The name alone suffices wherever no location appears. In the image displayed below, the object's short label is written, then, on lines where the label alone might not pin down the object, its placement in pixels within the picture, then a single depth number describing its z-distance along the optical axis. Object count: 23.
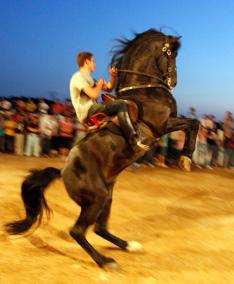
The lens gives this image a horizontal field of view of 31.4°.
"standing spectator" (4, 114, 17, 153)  12.70
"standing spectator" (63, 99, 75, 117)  13.12
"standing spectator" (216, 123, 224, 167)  13.34
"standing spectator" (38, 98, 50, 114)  12.80
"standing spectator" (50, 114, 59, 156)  12.66
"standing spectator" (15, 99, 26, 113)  13.33
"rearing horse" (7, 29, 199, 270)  4.85
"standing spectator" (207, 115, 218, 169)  13.19
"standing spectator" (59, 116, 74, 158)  12.65
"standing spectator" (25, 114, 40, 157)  12.70
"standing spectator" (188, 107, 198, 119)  12.53
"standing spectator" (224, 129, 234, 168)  13.48
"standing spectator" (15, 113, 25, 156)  12.84
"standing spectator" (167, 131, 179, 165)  12.91
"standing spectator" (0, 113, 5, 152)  12.77
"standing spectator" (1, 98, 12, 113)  13.10
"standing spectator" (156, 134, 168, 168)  12.71
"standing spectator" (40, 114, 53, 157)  12.55
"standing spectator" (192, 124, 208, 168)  12.90
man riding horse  4.95
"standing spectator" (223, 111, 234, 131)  13.23
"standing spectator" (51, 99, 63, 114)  13.07
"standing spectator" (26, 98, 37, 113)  13.56
